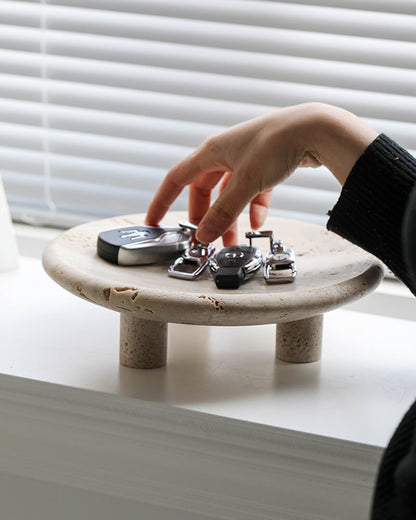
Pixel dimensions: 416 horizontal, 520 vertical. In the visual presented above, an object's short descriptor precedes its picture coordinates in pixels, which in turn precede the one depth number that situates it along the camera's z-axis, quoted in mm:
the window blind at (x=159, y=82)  1446
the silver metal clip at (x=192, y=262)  1270
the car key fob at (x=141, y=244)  1279
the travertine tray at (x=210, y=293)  1189
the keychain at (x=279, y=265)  1251
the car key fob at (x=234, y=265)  1236
